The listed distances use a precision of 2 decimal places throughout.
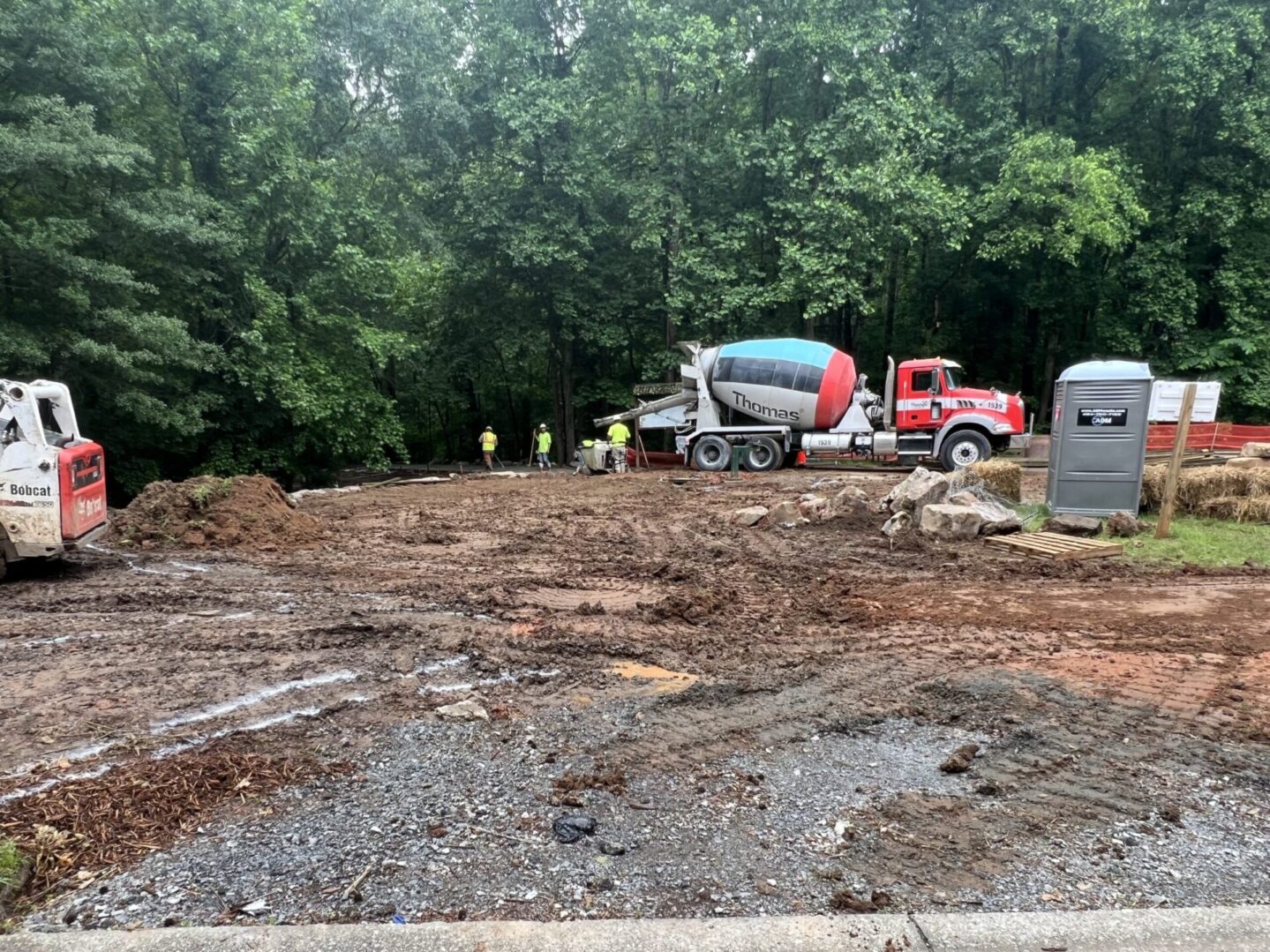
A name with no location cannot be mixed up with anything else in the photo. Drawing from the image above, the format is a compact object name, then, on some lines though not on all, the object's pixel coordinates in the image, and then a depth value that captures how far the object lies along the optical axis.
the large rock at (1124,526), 9.62
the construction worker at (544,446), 24.45
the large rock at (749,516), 11.83
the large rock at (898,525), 10.20
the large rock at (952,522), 9.93
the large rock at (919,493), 10.88
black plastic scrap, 3.28
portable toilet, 9.86
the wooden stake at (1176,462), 8.96
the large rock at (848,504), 11.69
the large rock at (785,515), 11.62
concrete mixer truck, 18.55
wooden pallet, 8.62
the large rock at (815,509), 11.69
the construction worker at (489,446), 25.49
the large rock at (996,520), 9.92
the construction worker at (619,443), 21.60
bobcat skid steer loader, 8.17
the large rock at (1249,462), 10.86
